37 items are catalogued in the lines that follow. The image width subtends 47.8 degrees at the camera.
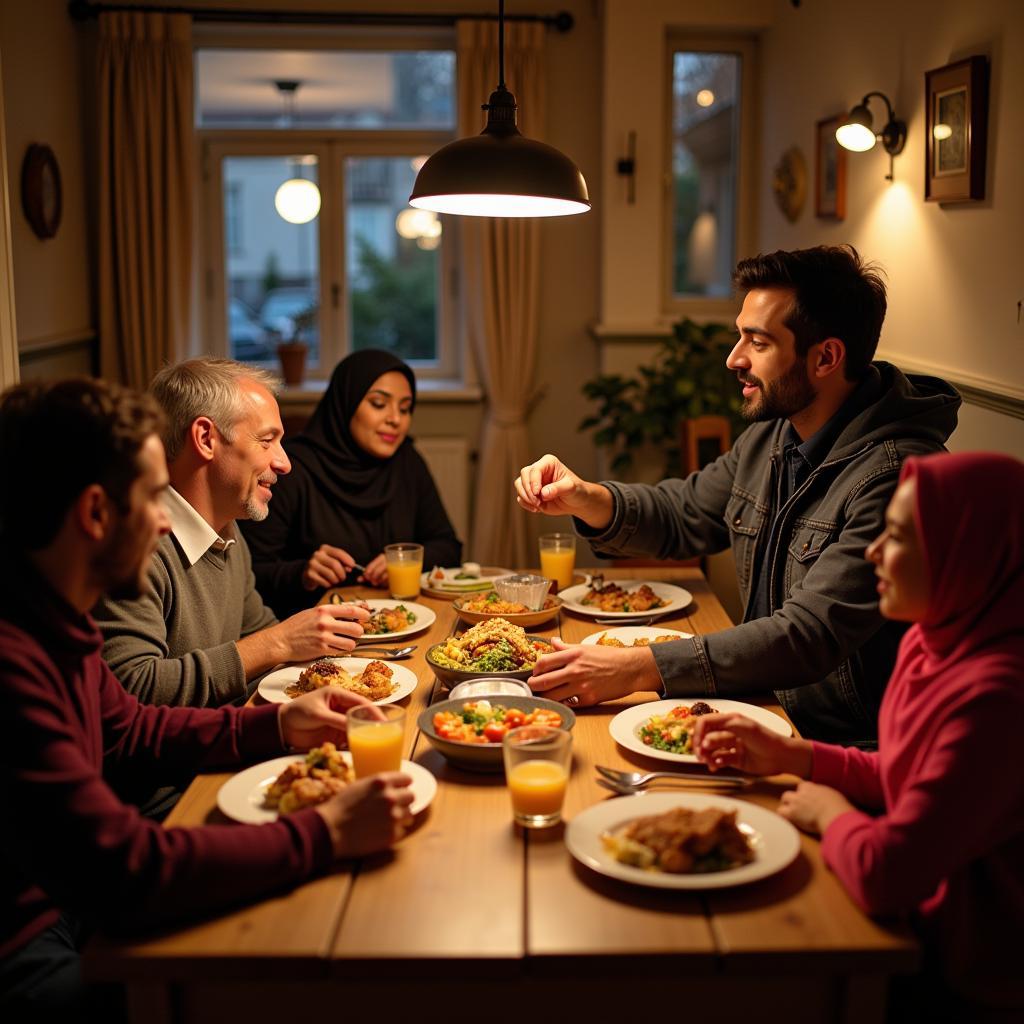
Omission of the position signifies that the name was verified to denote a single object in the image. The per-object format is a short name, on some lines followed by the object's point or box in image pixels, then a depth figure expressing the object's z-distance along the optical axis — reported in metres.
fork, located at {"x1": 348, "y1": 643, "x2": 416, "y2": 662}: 2.27
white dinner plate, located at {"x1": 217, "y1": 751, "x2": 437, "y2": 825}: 1.54
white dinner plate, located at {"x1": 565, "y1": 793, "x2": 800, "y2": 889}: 1.33
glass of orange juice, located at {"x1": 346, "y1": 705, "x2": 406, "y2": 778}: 1.60
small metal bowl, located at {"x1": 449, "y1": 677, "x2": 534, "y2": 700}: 1.92
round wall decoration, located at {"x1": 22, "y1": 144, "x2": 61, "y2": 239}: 4.32
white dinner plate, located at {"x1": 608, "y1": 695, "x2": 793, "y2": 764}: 1.74
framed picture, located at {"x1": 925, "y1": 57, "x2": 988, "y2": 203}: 2.98
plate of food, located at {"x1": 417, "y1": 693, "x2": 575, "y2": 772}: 1.68
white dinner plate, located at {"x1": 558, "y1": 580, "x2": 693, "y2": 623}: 2.53
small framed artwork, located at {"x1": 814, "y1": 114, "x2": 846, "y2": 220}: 3.99
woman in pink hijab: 1.33
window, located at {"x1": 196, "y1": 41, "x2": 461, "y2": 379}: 5.25
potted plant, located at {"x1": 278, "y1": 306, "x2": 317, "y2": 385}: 5.21
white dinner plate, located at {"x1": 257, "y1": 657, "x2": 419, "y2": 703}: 2.01
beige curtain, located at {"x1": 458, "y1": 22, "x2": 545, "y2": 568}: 4.91
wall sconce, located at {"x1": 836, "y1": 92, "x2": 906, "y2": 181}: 3.38
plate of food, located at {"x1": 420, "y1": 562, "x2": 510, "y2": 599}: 2.80
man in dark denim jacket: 1.99
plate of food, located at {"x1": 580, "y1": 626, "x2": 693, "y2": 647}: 2.26
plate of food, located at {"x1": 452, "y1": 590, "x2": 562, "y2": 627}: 2.44
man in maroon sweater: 1.29
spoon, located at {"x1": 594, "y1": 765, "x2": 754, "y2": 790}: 1.64
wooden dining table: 1.24
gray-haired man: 2.00
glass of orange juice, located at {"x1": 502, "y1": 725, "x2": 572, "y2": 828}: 1.51
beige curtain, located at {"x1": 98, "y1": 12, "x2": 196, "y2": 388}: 4.82
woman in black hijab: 3.42
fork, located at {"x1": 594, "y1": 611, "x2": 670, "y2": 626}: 2.52
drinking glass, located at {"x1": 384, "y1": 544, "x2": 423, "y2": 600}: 2.75
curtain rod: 4.79
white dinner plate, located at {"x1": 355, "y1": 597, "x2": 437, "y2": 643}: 2.38
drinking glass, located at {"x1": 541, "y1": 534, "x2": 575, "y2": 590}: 2.80
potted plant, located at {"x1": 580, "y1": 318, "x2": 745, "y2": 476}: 4.71
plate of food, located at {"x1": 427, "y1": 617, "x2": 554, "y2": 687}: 2.02
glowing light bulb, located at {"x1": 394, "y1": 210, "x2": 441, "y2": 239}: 5.34
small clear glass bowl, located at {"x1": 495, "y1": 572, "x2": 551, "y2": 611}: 2.47
